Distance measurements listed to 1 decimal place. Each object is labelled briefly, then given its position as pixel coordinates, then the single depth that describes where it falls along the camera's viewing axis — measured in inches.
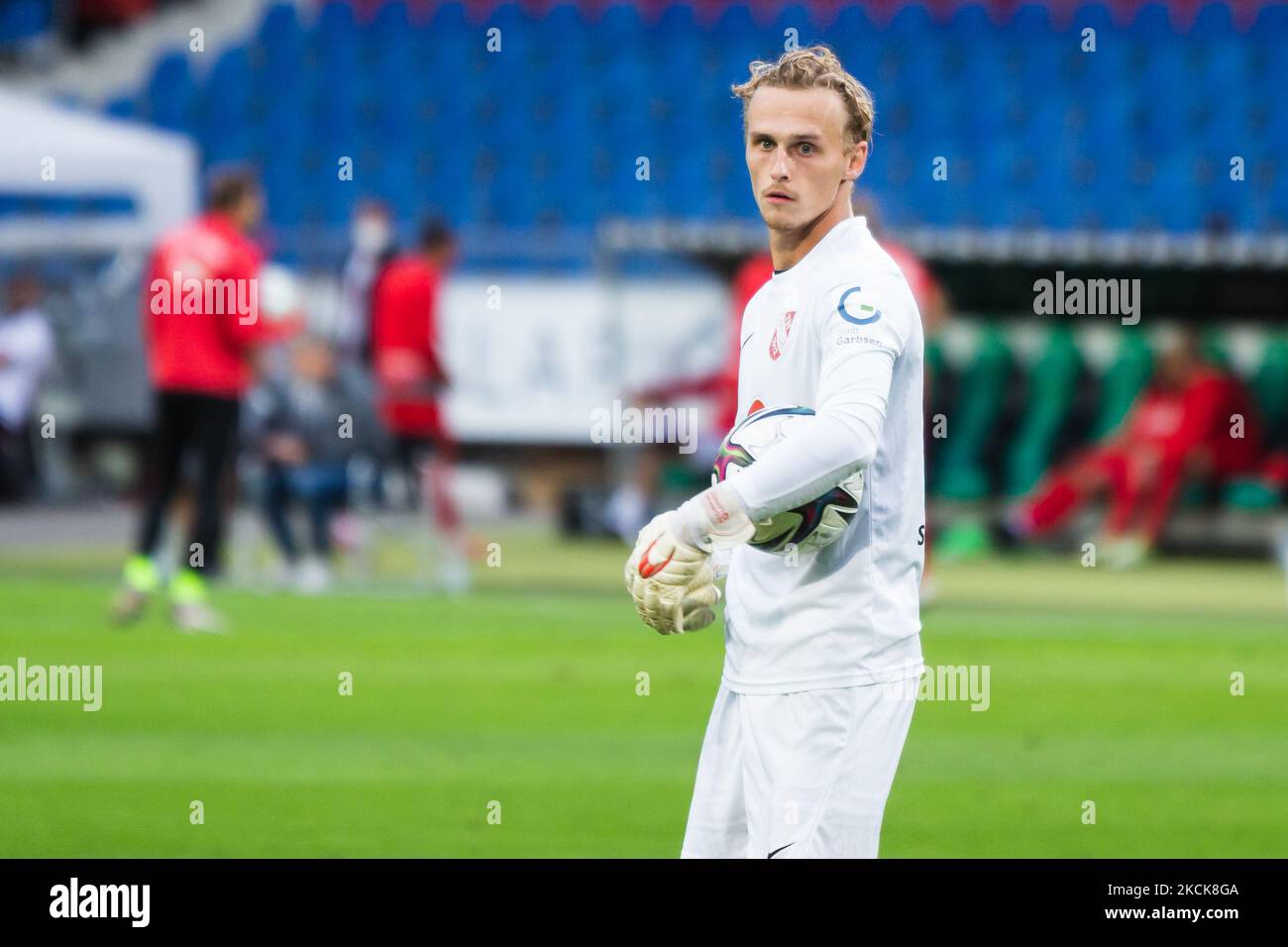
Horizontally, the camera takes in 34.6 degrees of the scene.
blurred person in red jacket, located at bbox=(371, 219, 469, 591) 560.4
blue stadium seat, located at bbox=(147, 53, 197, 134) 1019.9
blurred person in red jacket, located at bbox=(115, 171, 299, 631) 458.6
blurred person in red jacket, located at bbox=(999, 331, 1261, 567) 671.8
